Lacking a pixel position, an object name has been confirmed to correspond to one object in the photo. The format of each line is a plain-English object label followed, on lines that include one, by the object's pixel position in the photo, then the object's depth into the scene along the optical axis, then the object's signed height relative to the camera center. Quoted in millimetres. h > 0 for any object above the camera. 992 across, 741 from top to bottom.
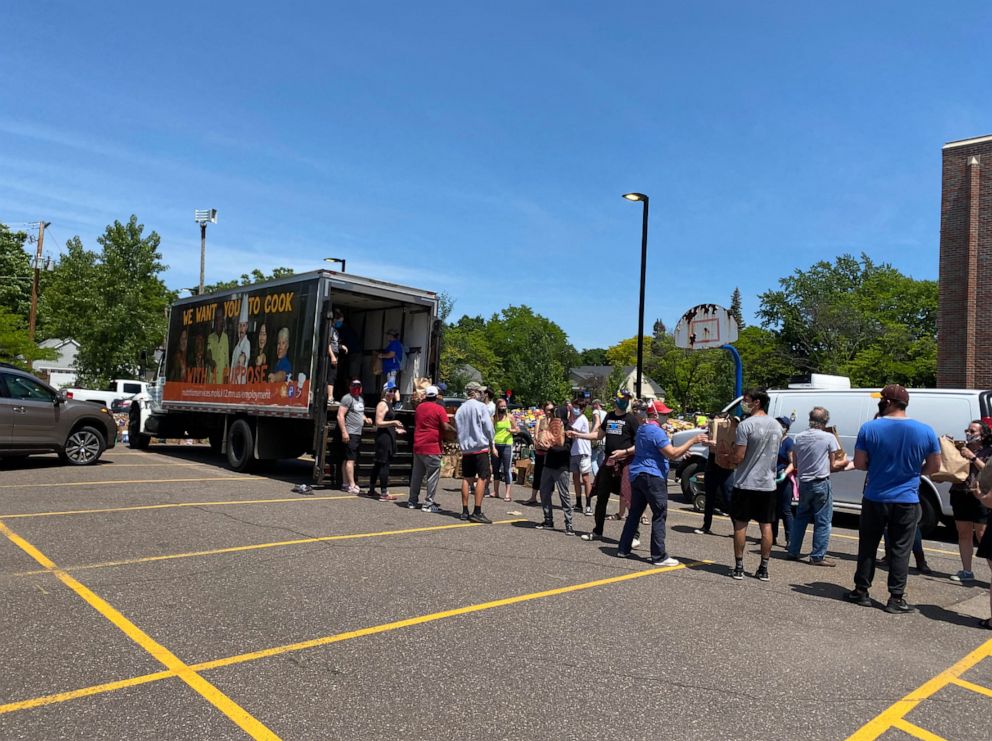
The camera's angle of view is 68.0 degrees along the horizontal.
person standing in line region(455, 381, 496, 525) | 9086 -483
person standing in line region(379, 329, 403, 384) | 13322 +763
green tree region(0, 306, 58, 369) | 28844 +1300
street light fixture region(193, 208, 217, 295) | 40094 +9366
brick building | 23031 +5224
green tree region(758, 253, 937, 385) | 46375 +7493
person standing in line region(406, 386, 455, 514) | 9766 -537
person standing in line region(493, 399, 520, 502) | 12562 -600
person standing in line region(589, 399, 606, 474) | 9541 -310
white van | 9641 +139
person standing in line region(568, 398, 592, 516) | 10281 -616
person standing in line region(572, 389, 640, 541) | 8281 -437
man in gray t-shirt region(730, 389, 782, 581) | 6613 -561
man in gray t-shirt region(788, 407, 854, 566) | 7680 -589
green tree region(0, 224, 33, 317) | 49406 +7245
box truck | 11500 +659
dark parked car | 11648 -698
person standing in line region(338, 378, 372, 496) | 10953 -366
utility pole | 35778 +5822
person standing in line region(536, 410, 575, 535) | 8664 -740
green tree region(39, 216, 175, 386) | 36531 +3956
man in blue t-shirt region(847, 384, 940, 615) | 5836 -469
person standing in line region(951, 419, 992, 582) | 6871 -755
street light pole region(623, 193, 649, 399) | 17511 +4012
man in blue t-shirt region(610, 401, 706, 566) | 6988 -617
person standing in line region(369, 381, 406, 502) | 10773 -674
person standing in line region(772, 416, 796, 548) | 8109 -676
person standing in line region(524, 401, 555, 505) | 9422 -533
